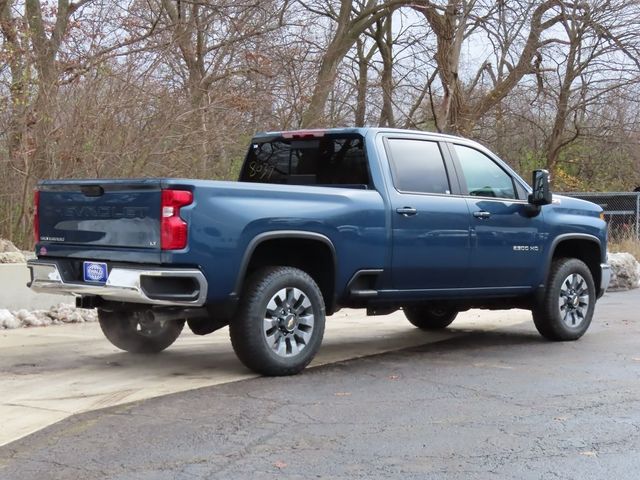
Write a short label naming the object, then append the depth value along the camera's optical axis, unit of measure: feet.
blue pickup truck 21.06
